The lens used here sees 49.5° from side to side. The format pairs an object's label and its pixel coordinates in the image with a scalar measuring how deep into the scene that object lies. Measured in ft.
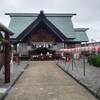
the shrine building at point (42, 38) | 52.94
